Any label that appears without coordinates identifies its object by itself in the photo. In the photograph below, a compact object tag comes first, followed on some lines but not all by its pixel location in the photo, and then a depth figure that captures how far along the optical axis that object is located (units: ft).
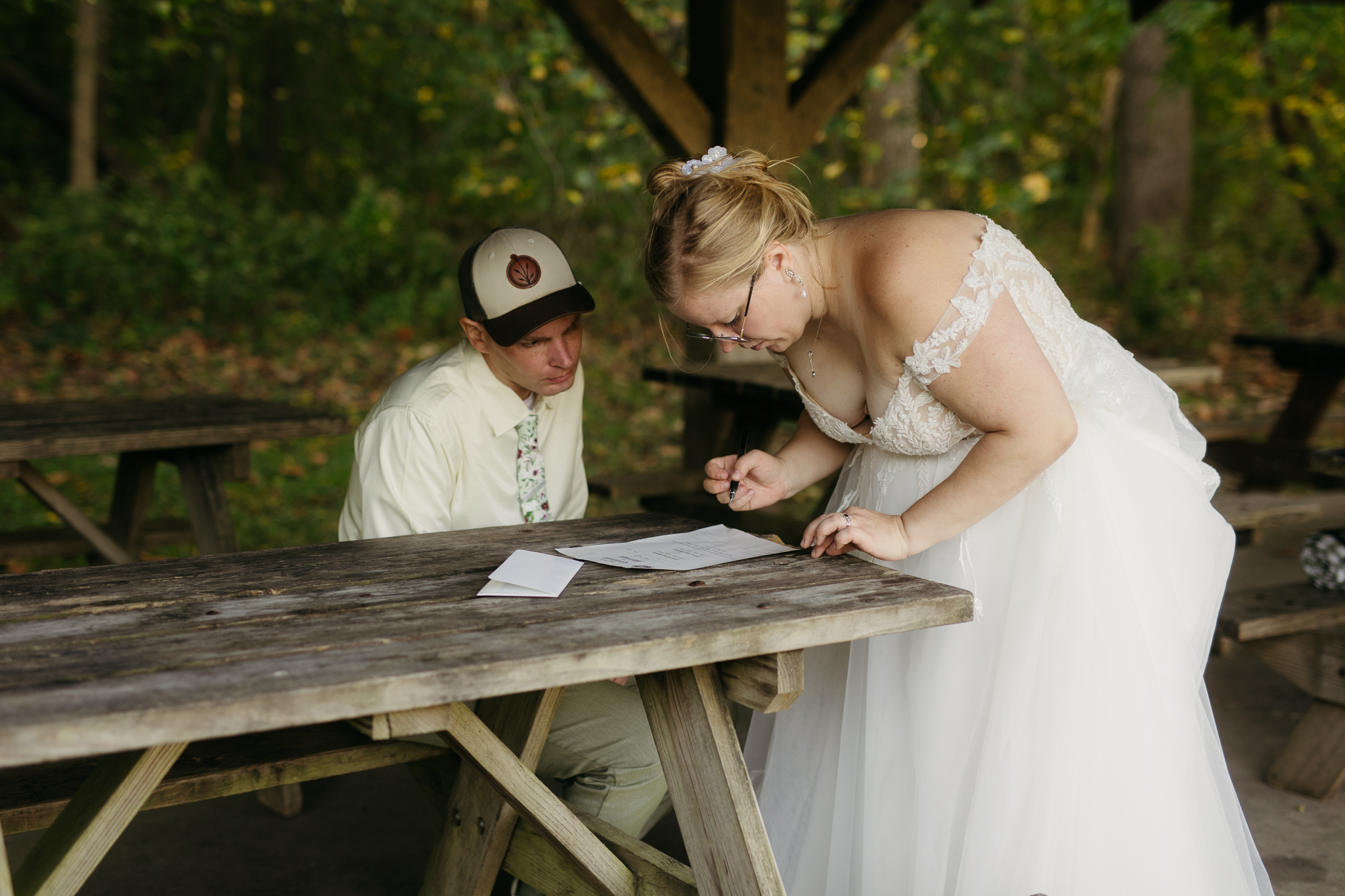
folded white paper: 5.74
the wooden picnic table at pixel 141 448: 11.19
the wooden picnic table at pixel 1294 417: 17.72
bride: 6.30
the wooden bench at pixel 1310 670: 9.72
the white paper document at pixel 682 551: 6.39
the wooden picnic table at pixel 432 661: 4.28
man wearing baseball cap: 7.58
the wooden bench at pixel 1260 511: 11.57
